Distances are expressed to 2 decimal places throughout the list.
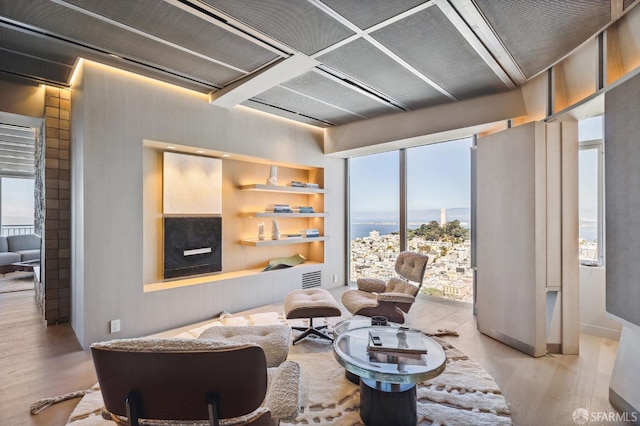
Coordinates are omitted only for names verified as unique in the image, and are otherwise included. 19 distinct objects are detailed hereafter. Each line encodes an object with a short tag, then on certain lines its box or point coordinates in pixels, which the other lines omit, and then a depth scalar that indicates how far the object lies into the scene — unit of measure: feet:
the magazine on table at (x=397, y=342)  6.84
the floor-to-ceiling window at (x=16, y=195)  25.04
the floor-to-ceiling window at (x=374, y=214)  17.19
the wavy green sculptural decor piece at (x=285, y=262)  15.88
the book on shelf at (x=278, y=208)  15.92
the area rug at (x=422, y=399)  6.59
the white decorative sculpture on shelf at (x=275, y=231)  15.89
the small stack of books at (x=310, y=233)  17.30
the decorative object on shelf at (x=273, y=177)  16.01
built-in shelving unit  15.08
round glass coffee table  6.01
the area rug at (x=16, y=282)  18.22
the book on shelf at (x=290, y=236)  16.81
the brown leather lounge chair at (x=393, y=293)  10.61
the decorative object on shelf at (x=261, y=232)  15.46
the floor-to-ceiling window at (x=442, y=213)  14.62
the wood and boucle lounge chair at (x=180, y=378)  4.00
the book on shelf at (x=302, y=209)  17.02
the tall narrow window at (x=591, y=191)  11.61
